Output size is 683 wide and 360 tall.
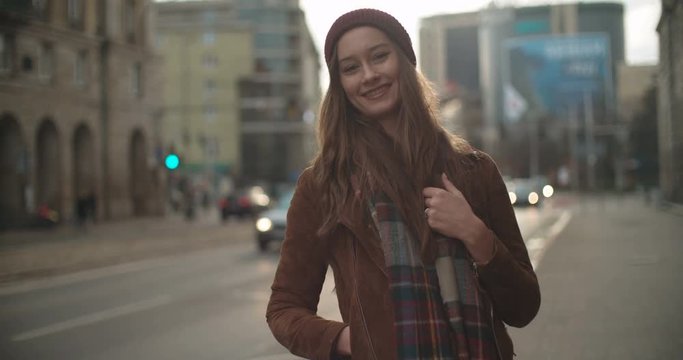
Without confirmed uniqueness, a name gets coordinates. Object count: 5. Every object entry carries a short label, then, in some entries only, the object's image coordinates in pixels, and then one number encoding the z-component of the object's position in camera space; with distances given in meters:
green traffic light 22.23
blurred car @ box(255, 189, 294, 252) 18.19
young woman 1.70
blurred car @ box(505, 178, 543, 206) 36.91
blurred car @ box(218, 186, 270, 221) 39.47
